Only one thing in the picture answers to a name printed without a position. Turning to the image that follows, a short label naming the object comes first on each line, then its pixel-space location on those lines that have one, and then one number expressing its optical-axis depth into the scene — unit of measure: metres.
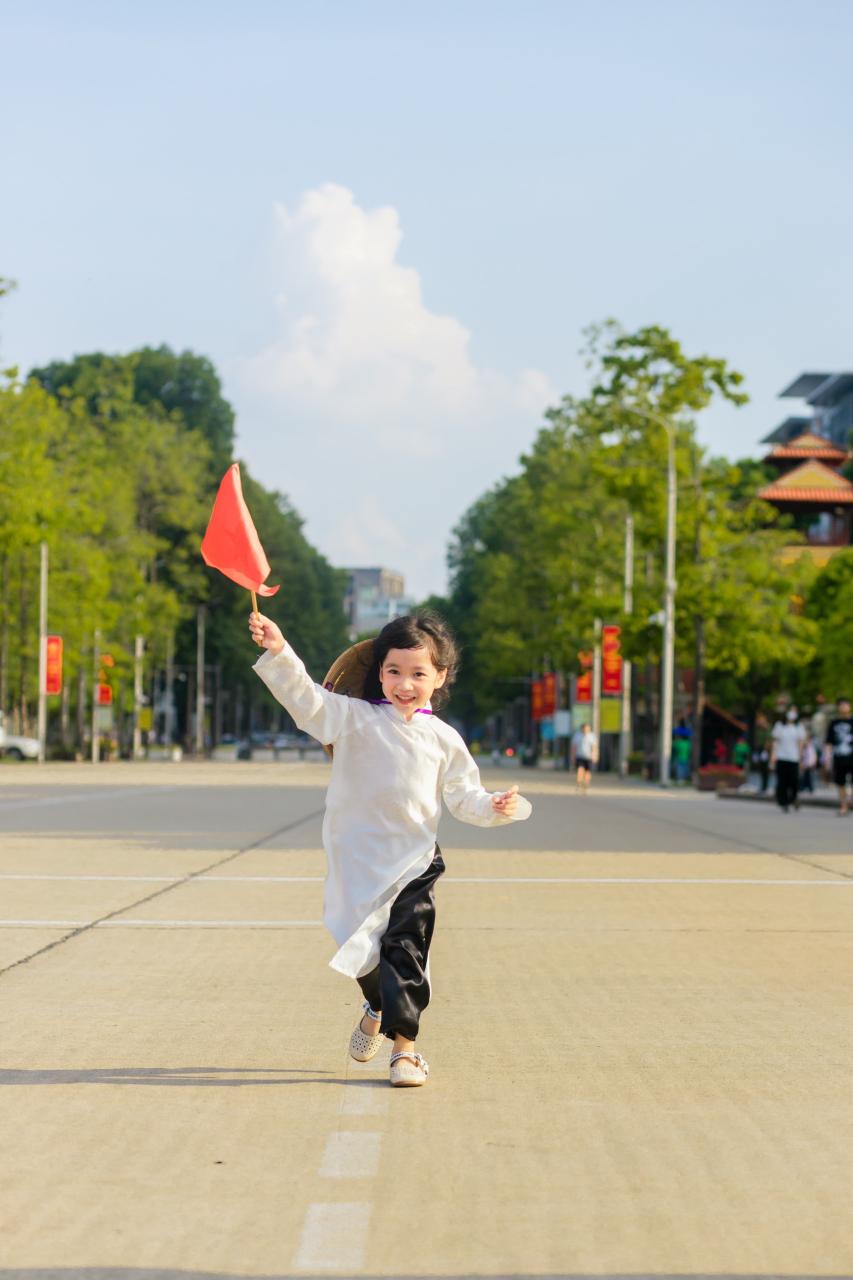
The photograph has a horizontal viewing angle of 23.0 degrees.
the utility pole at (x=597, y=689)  76.69
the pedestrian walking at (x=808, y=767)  48.57
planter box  49.25
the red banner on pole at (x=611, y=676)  71.31
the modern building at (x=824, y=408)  129.88
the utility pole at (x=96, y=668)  80.06
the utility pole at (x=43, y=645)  73.00
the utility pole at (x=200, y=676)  104.12
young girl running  6.72
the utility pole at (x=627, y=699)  67.19
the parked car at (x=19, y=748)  76.81
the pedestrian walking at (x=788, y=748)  33.53
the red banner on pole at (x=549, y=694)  95.69
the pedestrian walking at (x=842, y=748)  32.03
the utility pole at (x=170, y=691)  97.99
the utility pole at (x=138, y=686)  86.31
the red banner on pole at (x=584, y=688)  82.12
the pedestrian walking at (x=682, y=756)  58.59
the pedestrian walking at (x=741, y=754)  63.75
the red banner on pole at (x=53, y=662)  74.06
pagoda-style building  107.31
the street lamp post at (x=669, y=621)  55.03
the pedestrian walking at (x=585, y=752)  47.06
